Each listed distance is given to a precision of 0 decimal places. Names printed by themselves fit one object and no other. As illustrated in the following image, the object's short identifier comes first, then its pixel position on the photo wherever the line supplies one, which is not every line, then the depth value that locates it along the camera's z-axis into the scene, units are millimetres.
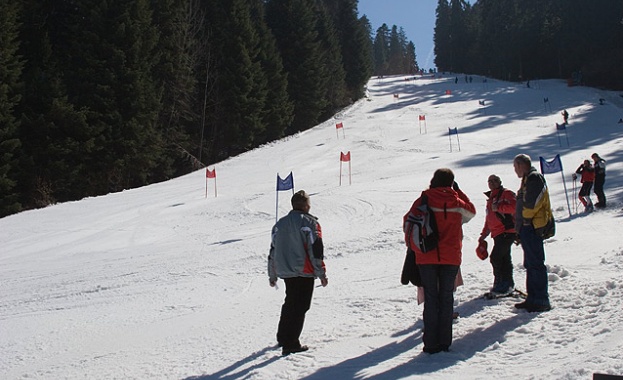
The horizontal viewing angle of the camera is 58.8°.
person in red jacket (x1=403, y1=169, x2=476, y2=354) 5000
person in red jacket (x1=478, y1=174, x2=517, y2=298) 6492
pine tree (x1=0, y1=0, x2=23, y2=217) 20984
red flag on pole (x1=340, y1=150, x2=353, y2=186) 21441
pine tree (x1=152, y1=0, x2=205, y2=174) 31047
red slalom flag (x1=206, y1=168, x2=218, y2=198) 20445
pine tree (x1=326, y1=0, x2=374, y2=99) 62062
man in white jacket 5469
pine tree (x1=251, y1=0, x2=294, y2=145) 39406
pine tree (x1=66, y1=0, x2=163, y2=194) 25094
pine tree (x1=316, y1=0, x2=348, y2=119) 53206
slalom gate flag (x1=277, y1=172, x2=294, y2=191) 15008
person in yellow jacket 5758
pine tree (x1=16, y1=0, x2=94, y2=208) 22875
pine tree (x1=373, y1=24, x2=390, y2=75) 139750
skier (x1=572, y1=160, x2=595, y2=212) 14781
